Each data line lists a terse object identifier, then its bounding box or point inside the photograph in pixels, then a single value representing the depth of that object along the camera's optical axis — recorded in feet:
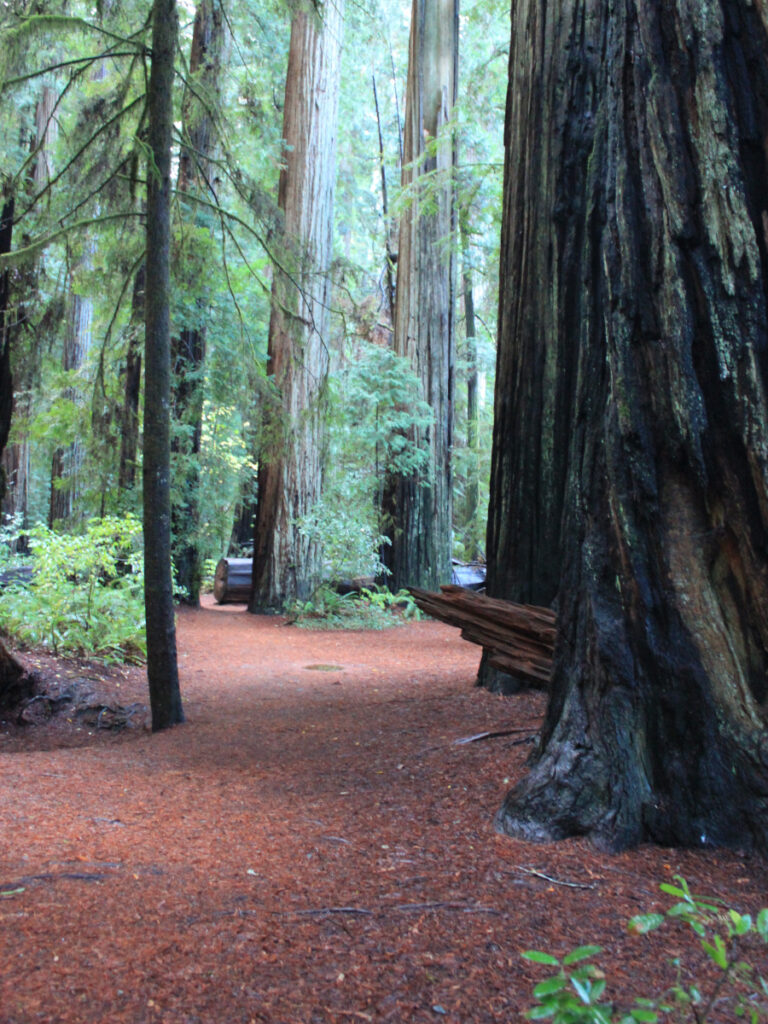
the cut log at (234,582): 48.98
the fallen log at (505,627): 15.26
